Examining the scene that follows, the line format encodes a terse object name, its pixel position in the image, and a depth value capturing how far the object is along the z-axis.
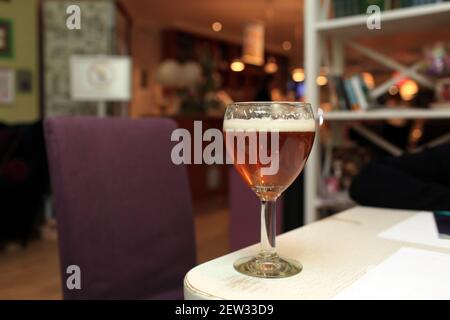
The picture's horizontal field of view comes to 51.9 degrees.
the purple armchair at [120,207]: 0.89
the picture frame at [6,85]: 4.16
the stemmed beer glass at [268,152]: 0.52
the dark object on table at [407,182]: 0.93
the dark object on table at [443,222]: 0.70
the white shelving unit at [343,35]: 1.75
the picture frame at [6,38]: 4.12
